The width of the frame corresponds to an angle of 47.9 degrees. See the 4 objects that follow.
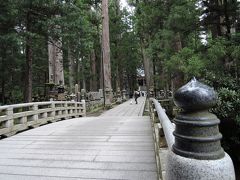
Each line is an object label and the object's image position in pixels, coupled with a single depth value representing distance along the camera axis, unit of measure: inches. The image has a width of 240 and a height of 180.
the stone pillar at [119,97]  1041.5
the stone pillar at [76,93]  659.1
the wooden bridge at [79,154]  149.2
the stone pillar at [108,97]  795.1
